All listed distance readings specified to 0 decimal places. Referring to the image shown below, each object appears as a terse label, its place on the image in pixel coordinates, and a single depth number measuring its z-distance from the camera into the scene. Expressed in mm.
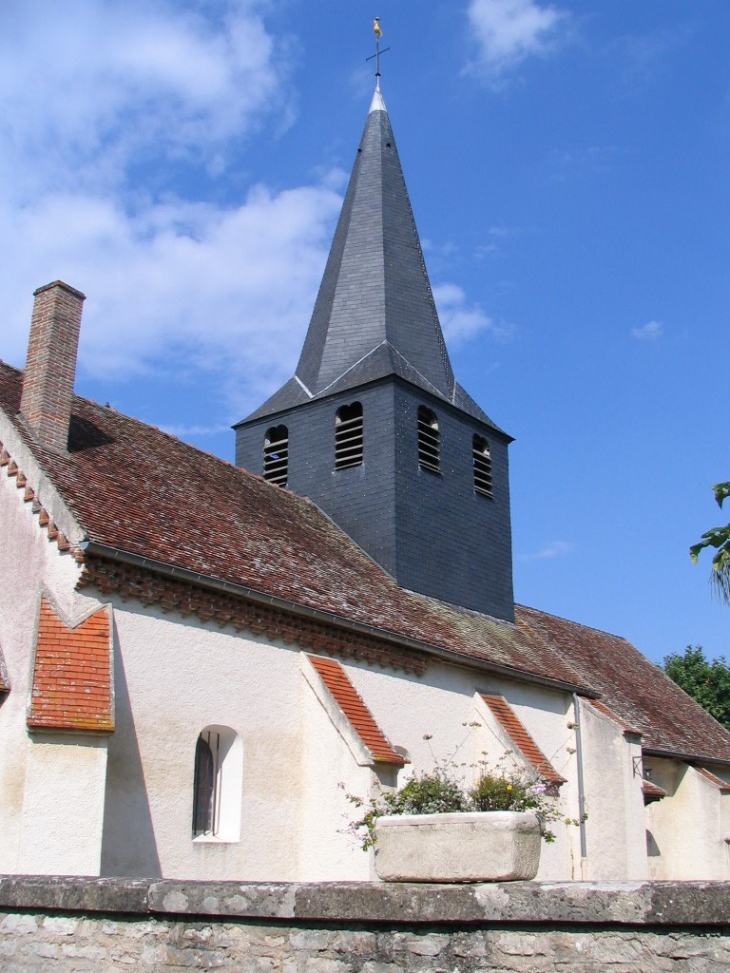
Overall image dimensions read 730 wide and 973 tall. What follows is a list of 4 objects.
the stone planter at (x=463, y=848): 5223
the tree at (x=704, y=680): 31984
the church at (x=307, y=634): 11094
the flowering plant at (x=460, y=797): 8562
